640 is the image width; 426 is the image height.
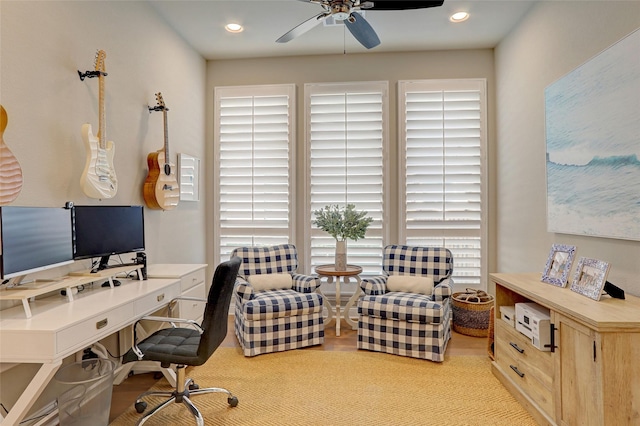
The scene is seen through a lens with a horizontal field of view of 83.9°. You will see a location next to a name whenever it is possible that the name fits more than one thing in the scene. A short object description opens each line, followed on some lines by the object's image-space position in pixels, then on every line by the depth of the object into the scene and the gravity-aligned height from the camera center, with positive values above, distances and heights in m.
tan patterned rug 2.18 -1.23
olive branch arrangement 3.72 -0.06
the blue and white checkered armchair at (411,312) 2.99 -0.82
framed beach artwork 2.04 +0.46
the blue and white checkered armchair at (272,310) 3.11 -0.83
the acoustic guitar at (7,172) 1.73 +0.23
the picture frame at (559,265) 2.28 -0.33
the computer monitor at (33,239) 1.68 -0.11
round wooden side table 3.62 -0.63
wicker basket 3.55 -0.98
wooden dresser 1.59 -0.75
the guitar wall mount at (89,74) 2.37 +0.97
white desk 1.51 -0.50
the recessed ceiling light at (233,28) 3.56 +1.93
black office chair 2.01 -0.76
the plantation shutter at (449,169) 4.07 +0.55
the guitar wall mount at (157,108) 3.17 +0.98
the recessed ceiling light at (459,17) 3.37 +1.92
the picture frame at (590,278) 1.93 -0.35
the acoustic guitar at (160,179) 3.06 +0.34
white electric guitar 2.28 +0.39
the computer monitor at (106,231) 2.21 -0.09
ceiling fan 2.25 +1.37
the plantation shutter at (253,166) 4.28 +0.62
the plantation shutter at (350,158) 4.16 +0.69
